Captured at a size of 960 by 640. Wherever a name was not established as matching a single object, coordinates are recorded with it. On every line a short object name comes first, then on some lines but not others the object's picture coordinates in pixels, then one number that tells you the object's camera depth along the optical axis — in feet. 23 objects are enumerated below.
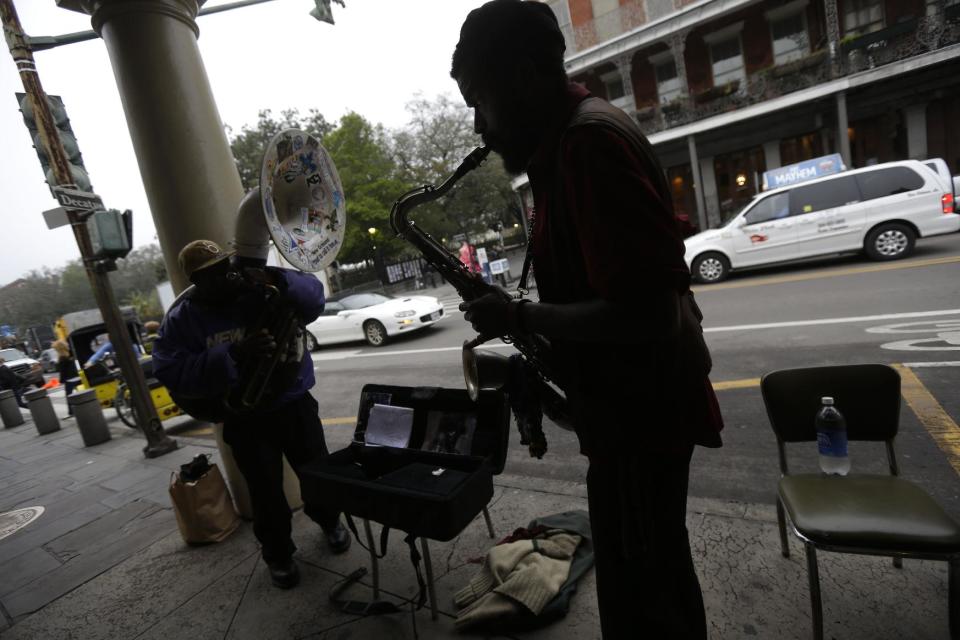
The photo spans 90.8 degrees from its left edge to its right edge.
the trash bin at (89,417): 24.00
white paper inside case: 9.03
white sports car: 36.11
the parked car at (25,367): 49.42
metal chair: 5.30
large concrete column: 10.64
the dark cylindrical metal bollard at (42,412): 30.09
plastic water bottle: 6.89
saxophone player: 3.65
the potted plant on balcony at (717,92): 55.98
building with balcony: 49.26
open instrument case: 6.63
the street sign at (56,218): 17.74
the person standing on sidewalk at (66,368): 34.23
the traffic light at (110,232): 17.48
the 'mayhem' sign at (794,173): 39.88
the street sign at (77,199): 16.97
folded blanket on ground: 7.13
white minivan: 28.99
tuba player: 8.29
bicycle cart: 25.08
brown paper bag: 11.19
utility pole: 16.96
